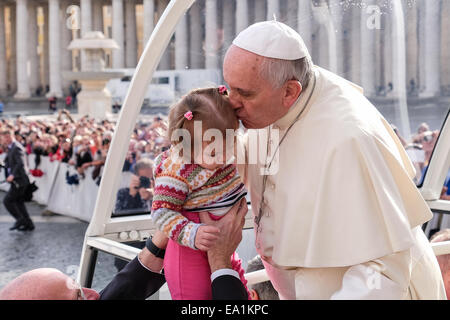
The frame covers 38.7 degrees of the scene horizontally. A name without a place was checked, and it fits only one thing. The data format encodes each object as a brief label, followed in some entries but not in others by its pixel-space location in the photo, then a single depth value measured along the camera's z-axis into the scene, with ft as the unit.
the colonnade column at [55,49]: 163.02
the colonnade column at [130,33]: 168.14
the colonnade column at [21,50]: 164.14
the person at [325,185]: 5.18
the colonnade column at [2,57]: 171.24
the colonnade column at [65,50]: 166.91
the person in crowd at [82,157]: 30.37
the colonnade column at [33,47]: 168.86
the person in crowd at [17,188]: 30.37
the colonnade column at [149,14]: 149.48
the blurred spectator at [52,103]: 118.83
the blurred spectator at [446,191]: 13.96
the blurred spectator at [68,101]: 111.79
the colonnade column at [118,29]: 159.33
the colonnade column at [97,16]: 164.96
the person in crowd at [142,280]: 5.01
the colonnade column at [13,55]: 179.52
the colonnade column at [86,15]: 157.07
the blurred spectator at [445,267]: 8.82
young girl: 5.46
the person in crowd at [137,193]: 9.68
